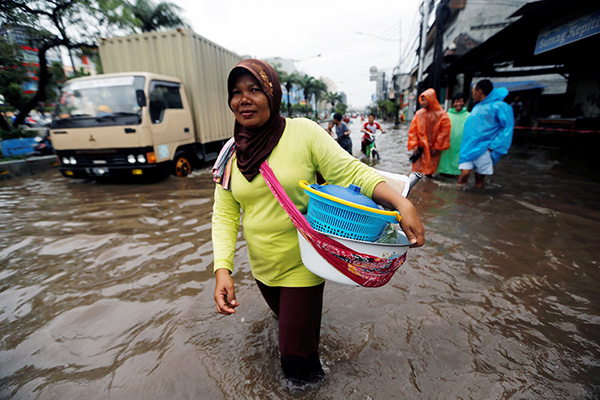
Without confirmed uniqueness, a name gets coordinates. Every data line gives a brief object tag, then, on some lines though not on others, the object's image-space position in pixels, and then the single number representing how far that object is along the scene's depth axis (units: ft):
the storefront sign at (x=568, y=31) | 16.20
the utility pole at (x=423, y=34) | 38.27
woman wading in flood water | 4.42
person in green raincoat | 19.36
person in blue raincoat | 16.06
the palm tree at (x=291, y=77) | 133.03
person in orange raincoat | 18.27
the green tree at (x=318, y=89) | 165.76
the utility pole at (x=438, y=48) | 34.32
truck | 19.67
